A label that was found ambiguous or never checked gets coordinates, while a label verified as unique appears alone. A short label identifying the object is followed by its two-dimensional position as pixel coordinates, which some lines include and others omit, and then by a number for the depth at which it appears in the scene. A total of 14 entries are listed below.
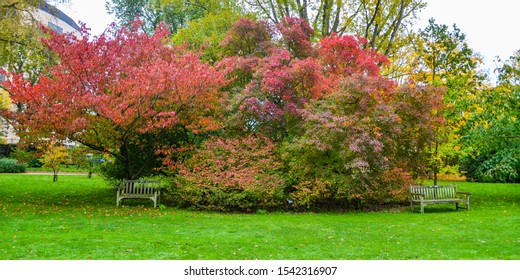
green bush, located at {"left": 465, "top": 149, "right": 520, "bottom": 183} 13.07
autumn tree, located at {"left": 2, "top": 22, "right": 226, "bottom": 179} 10.32
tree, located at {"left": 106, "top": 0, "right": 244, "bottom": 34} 25.79
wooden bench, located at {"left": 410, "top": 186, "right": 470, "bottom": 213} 11.46
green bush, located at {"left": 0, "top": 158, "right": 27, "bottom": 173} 22.52
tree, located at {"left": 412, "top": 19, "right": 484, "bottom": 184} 14.16
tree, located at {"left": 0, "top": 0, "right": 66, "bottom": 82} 11.77
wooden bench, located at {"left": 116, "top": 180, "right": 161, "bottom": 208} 11.40
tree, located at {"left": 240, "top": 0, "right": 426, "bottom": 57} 18.89
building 12.10
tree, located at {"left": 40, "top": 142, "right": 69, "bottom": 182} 15.77
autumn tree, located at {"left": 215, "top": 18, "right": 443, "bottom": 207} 10.91
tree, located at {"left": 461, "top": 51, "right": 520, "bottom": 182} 12.48
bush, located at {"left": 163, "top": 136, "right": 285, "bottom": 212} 11.00
